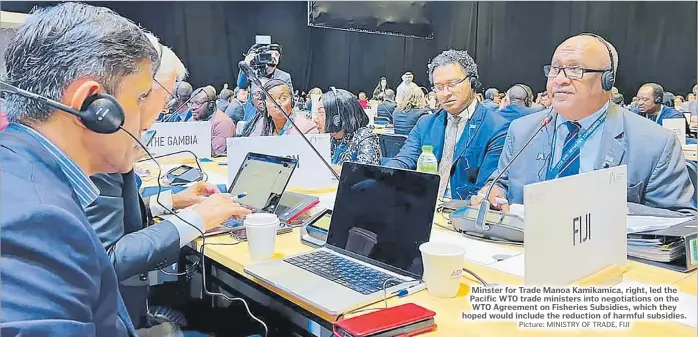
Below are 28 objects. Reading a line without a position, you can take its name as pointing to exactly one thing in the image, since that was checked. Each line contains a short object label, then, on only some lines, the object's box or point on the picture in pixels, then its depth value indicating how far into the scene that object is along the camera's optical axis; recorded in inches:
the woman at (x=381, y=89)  361.7
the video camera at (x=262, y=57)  183.5
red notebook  33.3
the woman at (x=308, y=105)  218.3
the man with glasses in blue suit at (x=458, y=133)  92.0
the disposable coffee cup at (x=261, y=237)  49.1
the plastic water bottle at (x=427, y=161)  82.0
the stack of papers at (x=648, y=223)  50.9
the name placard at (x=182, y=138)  108.7
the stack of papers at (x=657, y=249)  47.8
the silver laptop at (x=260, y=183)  61.7
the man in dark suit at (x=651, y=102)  192.7
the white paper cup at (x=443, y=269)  39.7
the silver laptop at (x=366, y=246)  40.8
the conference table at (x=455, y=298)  35.1
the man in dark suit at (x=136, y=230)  45.9
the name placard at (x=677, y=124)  161.8
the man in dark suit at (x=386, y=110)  274.2
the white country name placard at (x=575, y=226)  38.0
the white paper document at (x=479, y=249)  48.5
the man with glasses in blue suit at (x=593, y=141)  66.1
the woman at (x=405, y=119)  191.6
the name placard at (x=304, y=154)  78.9
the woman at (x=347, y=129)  85.8
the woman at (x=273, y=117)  113.7
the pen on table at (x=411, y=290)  40.5
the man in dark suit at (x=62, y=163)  23.2
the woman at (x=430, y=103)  251.6
